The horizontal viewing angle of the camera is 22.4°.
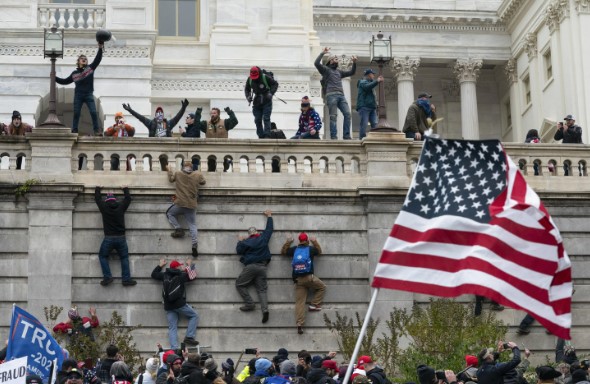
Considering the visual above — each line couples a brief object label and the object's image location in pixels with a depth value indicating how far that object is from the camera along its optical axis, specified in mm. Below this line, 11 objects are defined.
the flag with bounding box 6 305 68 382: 21469
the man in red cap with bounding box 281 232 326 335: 30578
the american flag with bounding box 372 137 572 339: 16047
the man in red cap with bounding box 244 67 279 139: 33250
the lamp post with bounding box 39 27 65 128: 31422
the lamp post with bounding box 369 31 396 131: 32062
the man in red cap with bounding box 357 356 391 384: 21500
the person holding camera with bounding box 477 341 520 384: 20875
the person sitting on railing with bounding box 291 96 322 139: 33625
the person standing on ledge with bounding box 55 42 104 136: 32625
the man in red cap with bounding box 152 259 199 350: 29909
